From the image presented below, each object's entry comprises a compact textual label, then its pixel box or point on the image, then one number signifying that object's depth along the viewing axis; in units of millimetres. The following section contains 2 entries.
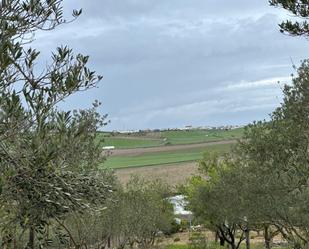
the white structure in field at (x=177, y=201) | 56706
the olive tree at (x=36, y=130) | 3938
